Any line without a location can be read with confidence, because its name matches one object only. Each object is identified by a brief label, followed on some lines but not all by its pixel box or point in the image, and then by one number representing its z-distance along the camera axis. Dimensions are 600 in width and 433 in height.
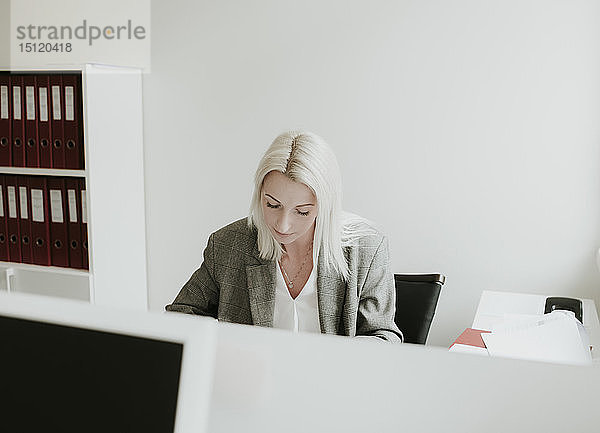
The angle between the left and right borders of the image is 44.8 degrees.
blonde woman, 1.86
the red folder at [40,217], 3.12
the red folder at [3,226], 3.20
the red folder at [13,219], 3.17
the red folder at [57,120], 3.01
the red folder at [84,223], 3.04
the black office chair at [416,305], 2.14
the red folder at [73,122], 2.98
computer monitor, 0.57
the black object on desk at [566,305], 2.31
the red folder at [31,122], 3.05
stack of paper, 1.82
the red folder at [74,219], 3.06
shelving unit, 3.01
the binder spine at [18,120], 3.07
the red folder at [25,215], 3.15
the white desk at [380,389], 0.59
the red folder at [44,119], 3.03
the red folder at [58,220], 3.09
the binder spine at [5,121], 3.10
